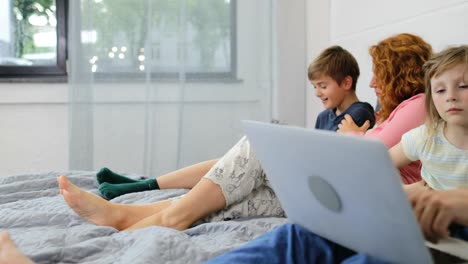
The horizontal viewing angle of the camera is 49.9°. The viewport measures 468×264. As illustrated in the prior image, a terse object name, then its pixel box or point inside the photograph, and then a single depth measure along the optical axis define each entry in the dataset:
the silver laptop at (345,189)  0.58
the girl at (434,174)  0.72
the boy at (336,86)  1.66
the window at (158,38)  2.50
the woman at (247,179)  1.19
